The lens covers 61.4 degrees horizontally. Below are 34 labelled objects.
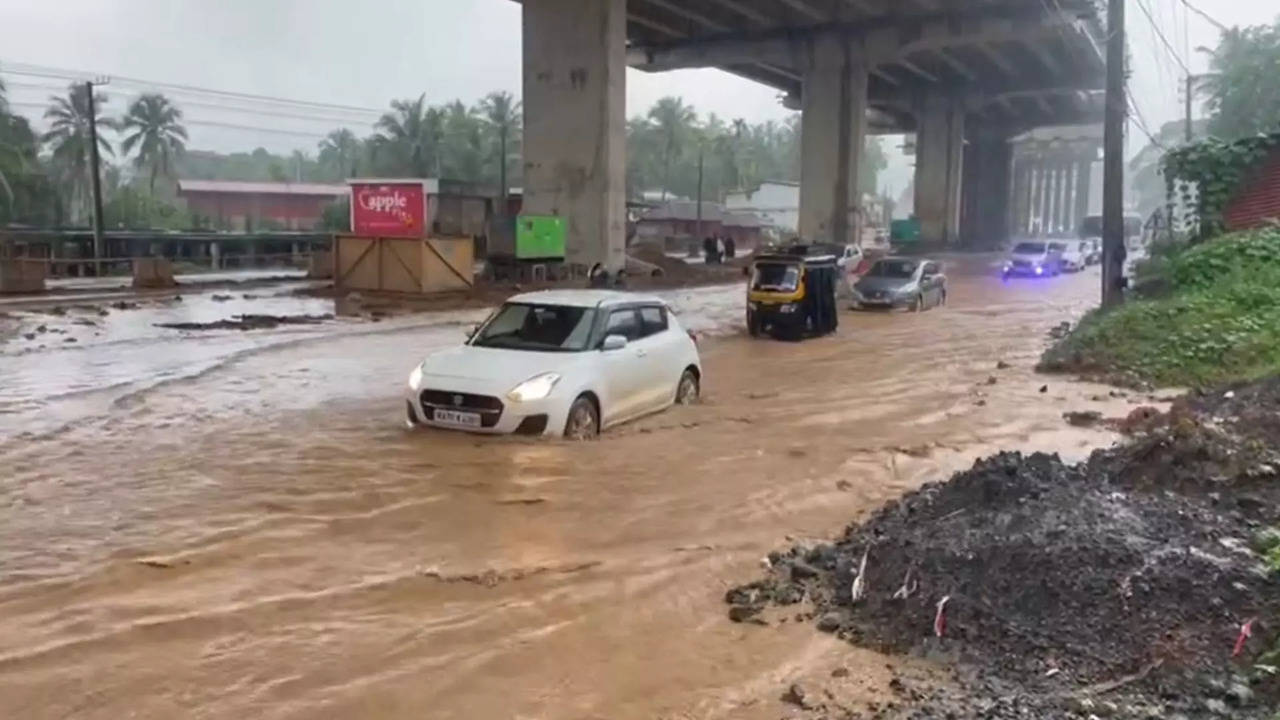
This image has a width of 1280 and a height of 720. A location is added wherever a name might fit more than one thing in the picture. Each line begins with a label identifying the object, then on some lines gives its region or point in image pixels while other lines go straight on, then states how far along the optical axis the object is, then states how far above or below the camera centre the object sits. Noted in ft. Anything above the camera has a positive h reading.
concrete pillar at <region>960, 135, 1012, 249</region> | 291.79 +18.14
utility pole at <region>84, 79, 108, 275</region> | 124.57 +6.33
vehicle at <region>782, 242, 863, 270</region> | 111.49 +0.02
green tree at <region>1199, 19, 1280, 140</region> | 193.16 +31.32
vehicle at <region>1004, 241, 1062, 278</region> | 147.13 -1.02
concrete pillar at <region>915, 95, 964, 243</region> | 225.35 +18.13
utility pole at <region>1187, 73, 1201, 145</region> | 182.23 +28.53
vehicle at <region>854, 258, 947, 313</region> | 92.32 -2.88
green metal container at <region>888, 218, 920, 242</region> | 220.43 +4.41
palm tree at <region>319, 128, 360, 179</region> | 319.06 +29.88
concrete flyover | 116.88 +29.41
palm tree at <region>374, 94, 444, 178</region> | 253.65 +26.39
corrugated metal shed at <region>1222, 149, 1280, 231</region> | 78.48 +4.03
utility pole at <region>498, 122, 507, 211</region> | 148.40 +15.12
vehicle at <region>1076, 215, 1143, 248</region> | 254.08 +6.39
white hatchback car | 31.71 -3.71
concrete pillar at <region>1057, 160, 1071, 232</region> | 463.83 +21.87
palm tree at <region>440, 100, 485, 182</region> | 262.67 +24.44
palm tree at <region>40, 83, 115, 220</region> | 211.61 +21.11
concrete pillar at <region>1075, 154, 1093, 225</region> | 453.17 +28.95
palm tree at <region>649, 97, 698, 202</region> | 339.57 +39.73
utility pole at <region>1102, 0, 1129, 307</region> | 66.08 +5.54
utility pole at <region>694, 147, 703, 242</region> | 238.27 +5.46
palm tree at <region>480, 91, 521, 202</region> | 272.31 +35.01
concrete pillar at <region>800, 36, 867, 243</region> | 162.91 +17.30
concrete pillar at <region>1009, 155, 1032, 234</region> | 399.85 +23.85
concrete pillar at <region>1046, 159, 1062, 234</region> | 461.78 +24.19
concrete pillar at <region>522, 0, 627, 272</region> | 115.34 +14.23
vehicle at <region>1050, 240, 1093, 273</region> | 159.33 -0.18
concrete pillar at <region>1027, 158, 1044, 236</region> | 433.89 +23.84
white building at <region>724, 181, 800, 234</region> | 326.03 +15.82
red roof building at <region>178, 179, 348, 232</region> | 245.24 +10.83
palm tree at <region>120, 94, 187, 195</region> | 248.93 +26.90
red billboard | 113.09 +4.27
